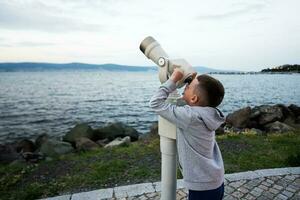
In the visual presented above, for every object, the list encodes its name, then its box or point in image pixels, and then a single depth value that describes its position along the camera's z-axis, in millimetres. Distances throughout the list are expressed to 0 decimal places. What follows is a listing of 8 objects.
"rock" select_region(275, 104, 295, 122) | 16859
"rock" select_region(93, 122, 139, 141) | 13188
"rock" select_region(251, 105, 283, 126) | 15445
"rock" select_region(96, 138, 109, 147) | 12055
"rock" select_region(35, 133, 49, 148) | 12328
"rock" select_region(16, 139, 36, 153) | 11955
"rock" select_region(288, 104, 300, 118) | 18253
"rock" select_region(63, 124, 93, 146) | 12536
